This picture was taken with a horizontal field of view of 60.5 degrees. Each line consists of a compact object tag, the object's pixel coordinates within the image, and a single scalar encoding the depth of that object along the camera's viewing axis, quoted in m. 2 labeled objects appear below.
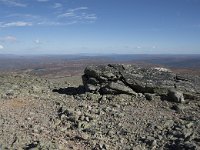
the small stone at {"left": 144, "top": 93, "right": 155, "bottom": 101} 11.20
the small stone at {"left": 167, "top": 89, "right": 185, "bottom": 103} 10.94
